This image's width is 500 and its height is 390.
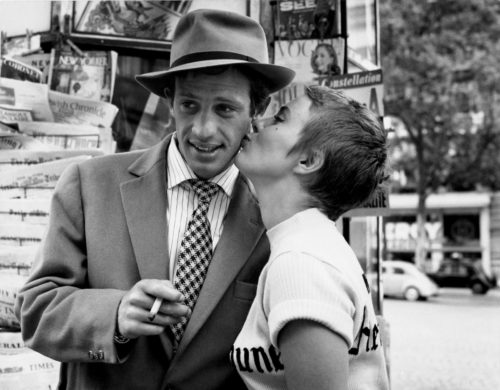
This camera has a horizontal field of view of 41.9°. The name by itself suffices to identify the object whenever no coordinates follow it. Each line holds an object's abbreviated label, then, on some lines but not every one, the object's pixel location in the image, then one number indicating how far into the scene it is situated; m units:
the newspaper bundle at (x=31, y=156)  2.95
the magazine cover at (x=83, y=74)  3.46
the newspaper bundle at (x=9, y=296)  2.82
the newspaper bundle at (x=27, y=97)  3.05
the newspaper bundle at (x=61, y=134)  3.07
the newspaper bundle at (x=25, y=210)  2.89
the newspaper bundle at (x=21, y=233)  2.89
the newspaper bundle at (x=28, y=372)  2.63
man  1.74
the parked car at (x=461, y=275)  24.39
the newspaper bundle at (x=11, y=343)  2.73
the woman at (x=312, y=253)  1.43
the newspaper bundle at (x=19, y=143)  3.01
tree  19.36
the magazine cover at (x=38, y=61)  3.58
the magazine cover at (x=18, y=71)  3.15
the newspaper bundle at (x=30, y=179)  2.92
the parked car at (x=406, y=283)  21.39
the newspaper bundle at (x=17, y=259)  2.88
